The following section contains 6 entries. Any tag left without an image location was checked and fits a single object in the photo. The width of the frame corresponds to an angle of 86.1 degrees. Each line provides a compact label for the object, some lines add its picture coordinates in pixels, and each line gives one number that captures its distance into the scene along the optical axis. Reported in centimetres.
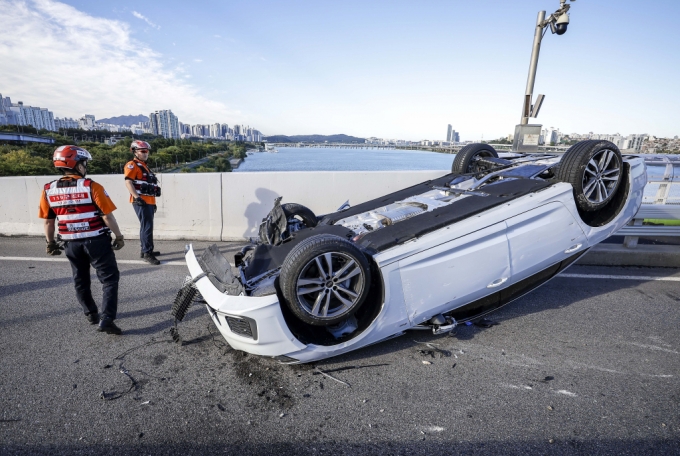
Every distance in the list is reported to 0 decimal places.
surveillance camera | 728
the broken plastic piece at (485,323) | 344
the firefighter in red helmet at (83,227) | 316
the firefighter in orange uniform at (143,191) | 535
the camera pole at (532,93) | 744
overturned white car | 262
